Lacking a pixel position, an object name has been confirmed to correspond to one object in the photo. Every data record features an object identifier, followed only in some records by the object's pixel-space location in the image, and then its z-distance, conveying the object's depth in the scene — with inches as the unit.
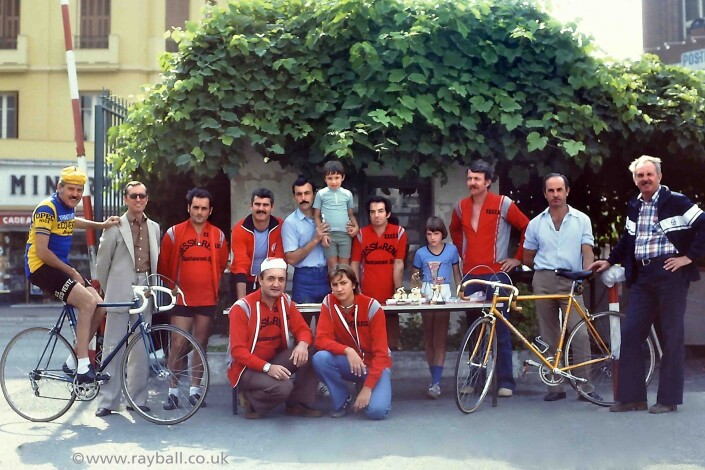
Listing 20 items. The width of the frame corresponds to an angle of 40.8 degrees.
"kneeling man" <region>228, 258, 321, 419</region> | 296.2
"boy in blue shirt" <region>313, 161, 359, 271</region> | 341.4
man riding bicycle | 295.3
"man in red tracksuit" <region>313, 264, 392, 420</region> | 297.1
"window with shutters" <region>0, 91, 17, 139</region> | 1149.1
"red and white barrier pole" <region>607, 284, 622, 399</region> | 318.7
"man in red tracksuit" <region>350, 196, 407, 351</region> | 342.3
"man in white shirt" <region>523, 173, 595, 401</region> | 332.8
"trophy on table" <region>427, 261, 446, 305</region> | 325.7
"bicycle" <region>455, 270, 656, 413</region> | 312.8
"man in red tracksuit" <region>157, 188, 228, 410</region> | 330.6
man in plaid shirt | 297.7
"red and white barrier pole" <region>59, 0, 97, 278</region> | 426.6
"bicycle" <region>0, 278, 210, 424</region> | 296.0
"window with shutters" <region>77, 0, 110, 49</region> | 1149.1
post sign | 721.0
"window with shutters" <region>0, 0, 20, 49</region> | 1163.9
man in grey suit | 311.6
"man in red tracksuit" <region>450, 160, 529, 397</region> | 338.6
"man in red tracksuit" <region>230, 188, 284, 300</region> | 331.6
